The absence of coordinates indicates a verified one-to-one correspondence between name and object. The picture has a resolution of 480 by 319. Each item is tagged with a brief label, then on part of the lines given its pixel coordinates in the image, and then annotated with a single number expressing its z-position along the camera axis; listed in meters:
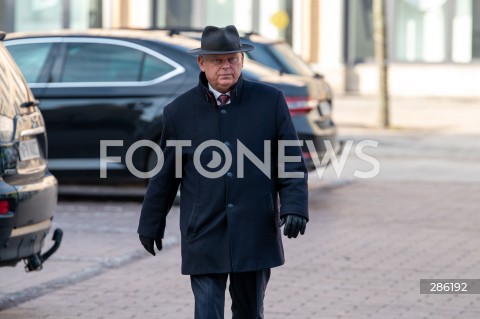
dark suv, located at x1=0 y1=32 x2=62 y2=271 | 13.66
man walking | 10.94
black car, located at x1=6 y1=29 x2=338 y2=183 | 23.42
